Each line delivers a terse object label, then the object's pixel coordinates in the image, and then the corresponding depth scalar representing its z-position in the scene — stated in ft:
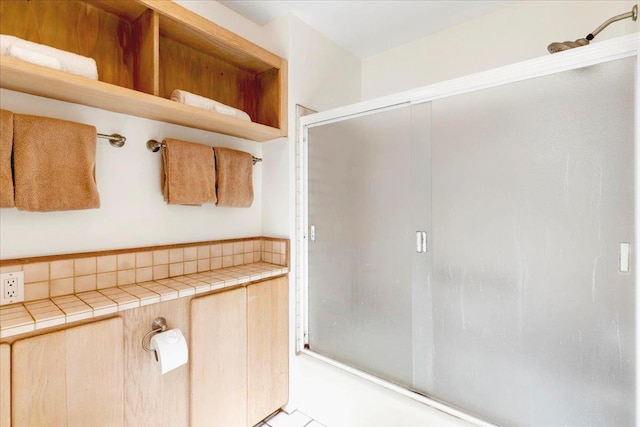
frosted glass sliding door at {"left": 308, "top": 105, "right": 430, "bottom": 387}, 4.82
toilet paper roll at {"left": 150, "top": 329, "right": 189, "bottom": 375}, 4.00
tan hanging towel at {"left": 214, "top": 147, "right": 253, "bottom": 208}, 5.47
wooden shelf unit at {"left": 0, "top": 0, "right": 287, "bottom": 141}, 3.68
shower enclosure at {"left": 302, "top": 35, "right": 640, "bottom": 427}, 3.37
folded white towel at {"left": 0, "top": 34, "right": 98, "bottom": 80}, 3.15
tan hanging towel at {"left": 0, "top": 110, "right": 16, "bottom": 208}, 3.34
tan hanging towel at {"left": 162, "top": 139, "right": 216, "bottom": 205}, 4.81
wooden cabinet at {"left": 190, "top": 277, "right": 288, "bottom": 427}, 4.70
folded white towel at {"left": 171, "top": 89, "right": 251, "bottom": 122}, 4.60
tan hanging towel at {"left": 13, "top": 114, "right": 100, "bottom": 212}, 3.48
